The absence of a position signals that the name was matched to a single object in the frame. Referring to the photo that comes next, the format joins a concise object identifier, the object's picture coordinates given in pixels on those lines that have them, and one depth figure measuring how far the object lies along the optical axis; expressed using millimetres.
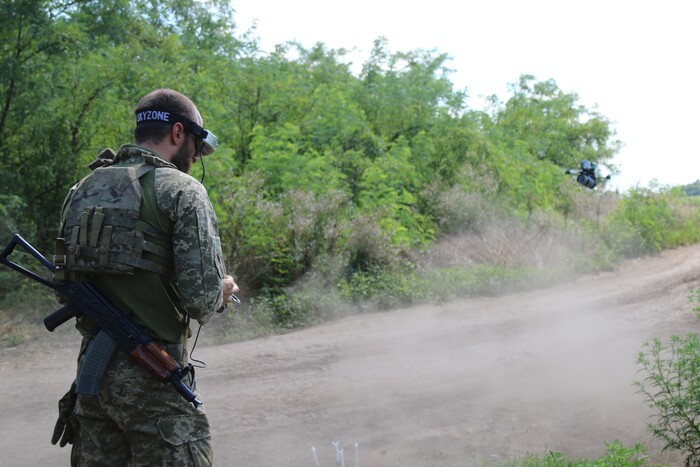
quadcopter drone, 8008
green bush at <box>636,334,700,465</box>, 4859
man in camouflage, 2889
